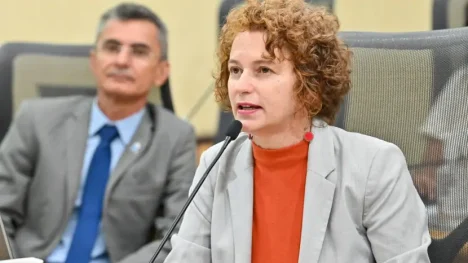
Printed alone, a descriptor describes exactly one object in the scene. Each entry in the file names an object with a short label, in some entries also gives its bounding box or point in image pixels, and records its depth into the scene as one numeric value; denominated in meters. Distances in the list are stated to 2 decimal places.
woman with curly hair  5.52
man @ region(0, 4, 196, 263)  6.22
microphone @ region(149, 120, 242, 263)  5.51
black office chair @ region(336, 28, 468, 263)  5.60
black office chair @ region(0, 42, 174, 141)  6.46
